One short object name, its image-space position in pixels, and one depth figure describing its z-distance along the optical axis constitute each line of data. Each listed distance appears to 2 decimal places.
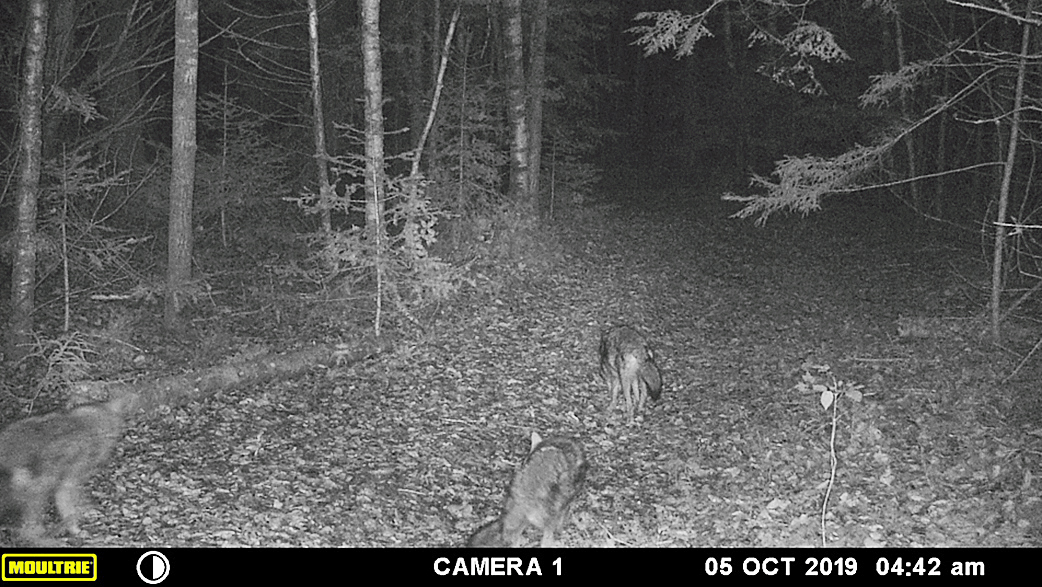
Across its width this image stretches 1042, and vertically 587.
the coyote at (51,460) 8.05
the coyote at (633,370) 11.84
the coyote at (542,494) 8.60
